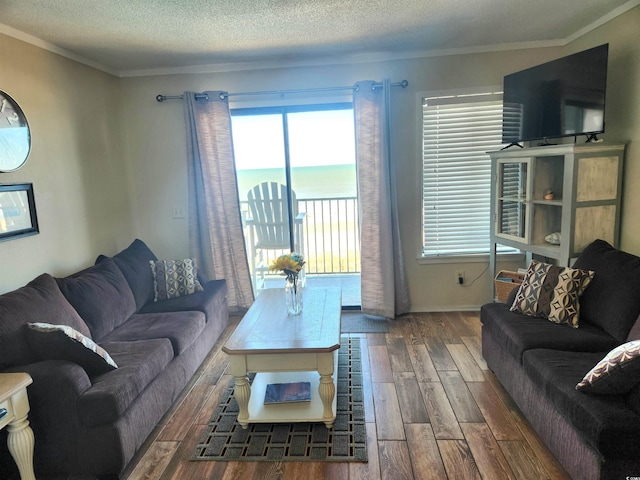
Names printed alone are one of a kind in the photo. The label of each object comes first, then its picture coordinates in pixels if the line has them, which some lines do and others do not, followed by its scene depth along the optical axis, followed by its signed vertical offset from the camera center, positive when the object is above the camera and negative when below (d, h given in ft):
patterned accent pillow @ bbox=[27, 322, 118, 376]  6.71 -2.44
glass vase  9.14 -2.41
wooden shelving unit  9.18 -0.45
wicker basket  11.55 -2.90
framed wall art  8.44 -0.25
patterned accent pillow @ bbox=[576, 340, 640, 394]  5.37 -2.66
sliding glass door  13.34 +0.78
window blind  12.49 +0.41
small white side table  5.70 -3.14
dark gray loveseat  5.31 -3.09
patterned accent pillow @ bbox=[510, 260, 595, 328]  8.18 -2.36
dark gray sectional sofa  6.38 -3.09
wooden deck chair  14.03 -1.05
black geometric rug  6.97 -4.53
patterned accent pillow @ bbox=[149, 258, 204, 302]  11.53 -2.44
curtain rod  12.29 +3.04
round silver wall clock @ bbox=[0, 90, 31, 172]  8.41 +1.38
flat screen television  9.02 +1.97
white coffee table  7.39 -3.08
